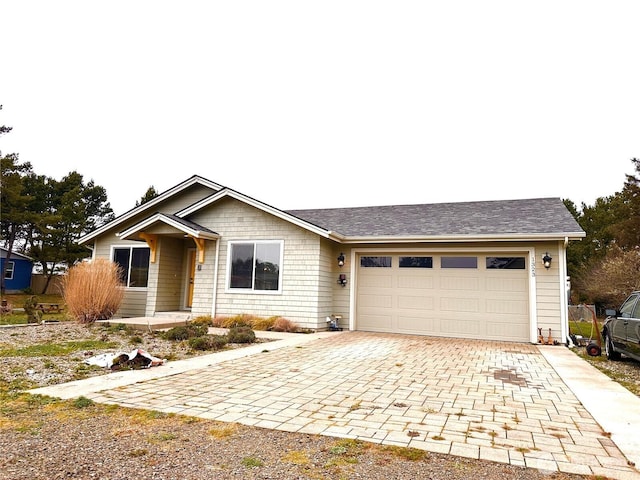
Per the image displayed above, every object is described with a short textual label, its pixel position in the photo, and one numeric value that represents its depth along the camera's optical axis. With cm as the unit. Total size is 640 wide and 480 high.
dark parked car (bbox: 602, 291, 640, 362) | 664
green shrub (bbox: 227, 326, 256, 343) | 880
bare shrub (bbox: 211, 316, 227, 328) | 1152
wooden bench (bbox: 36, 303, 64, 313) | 1617
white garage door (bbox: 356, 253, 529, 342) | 1075
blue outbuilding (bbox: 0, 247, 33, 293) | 2849
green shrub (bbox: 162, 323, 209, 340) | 911
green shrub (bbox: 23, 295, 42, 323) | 1198
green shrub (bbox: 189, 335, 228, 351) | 783
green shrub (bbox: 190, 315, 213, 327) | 1162
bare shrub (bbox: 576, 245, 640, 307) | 1975
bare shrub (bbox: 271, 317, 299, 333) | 1114
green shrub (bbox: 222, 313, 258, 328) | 1130
